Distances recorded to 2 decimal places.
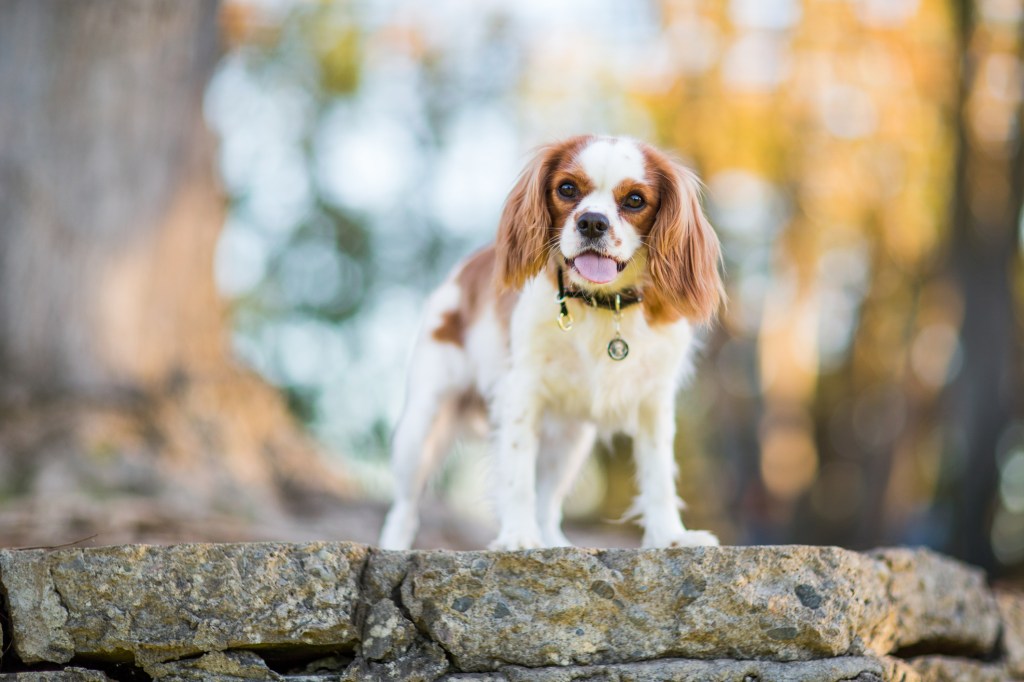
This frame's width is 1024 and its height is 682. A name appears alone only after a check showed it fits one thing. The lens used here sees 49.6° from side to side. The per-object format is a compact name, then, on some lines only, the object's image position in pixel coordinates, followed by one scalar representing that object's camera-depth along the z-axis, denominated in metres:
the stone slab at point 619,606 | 3.28
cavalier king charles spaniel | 3.85
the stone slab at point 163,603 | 3.20
